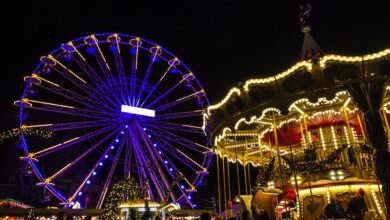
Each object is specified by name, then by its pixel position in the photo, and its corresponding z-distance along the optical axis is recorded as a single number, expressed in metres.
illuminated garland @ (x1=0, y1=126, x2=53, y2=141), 7.96
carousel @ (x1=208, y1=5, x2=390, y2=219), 4.93
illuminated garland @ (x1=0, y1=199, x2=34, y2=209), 16.48
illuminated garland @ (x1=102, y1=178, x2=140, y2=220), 7.62
